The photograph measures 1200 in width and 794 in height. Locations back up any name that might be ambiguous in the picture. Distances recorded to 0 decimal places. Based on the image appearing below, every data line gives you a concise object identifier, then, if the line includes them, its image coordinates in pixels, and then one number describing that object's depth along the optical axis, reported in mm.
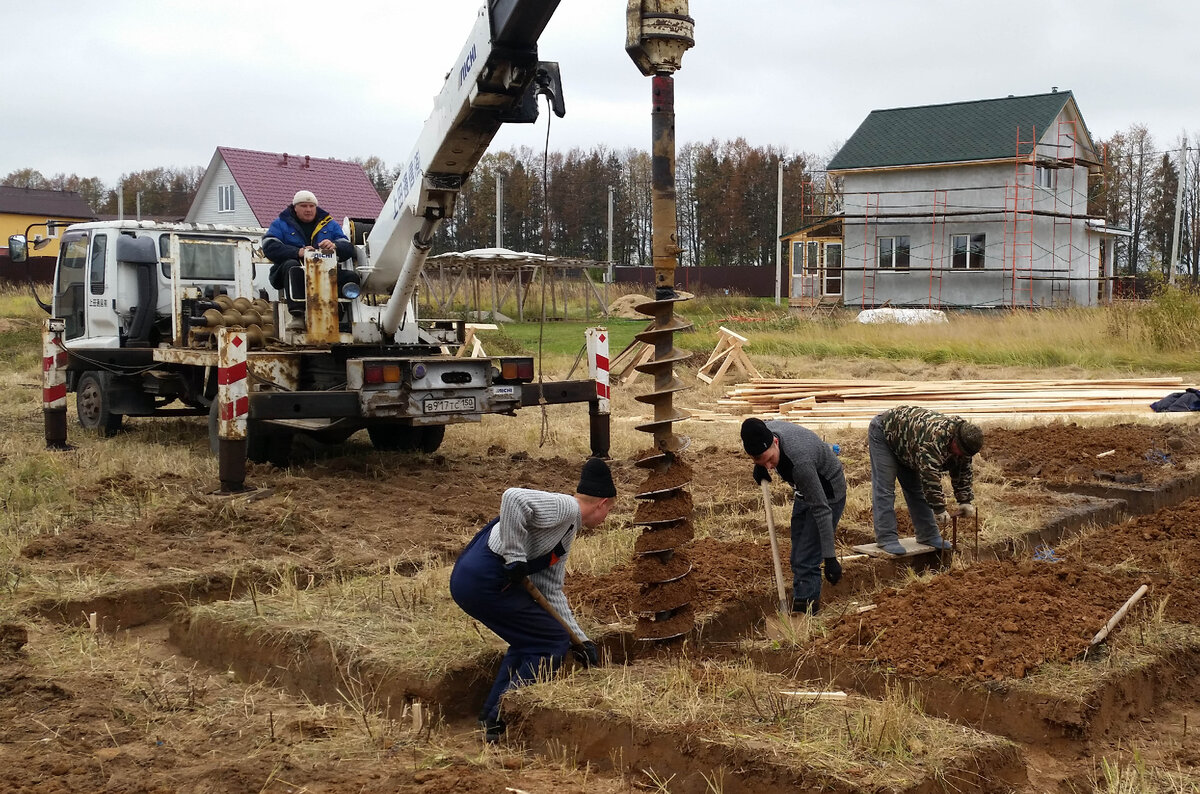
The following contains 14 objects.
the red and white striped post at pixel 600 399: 11648
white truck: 9062
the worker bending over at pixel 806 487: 6477
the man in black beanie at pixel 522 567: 5215
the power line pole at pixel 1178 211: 49531
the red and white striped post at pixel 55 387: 11781
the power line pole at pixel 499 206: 49019
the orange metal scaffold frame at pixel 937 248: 37312
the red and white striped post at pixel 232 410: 9250
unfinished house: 36219
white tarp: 29397
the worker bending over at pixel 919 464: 7375
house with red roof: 43938
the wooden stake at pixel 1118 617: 5707
